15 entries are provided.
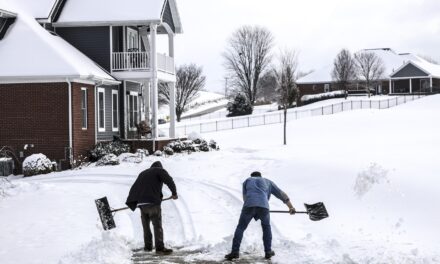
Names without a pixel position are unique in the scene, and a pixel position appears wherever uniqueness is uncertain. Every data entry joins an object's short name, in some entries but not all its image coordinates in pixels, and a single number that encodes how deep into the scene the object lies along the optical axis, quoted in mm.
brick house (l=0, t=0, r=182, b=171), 28734
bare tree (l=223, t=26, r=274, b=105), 92438
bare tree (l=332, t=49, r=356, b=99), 88375
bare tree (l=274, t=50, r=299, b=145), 41656
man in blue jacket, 12078
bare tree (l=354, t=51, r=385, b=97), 89250
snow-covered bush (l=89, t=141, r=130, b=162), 29672
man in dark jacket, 12922
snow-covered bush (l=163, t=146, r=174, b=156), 31297
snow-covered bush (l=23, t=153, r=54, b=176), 27000
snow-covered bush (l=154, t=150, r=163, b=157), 30797
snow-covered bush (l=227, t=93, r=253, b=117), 72875
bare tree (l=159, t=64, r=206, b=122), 81962
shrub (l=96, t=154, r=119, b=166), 27922
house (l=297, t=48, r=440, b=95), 84750
